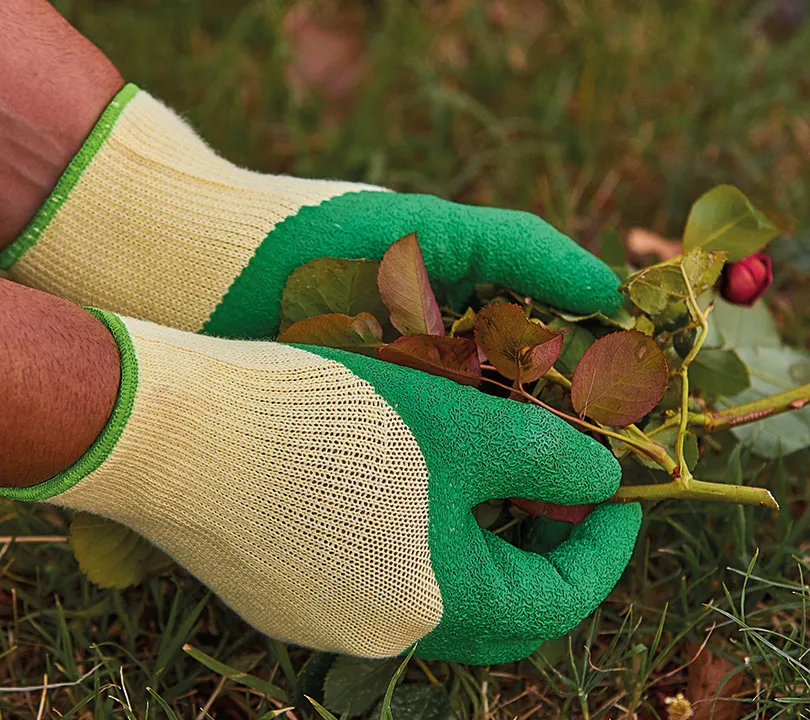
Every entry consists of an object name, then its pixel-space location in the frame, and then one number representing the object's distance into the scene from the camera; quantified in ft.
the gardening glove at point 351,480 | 2.59
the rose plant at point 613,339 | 2.63
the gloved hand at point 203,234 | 2.78
